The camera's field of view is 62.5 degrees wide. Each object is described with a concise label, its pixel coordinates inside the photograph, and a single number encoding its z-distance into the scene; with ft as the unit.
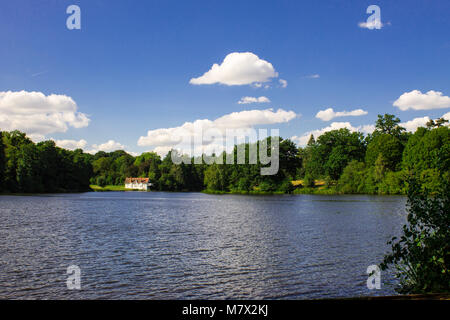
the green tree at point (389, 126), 336.29
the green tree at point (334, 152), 330.54
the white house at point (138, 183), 529.86
